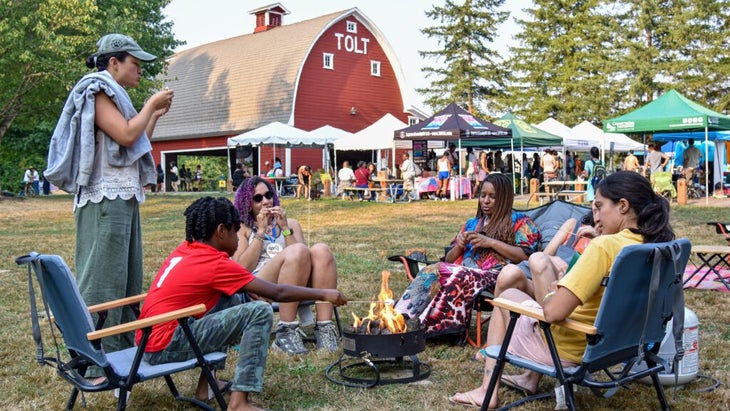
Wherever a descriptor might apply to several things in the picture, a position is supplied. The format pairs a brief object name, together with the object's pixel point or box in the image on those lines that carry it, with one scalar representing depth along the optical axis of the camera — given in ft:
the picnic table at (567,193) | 56.18
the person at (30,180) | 106.42
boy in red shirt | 11.04
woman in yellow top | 10.03
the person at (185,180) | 125.86
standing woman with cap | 11.77
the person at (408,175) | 68.28
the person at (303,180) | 72.53
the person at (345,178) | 73.00
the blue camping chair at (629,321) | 9.73
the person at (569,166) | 90.46
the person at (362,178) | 71.31
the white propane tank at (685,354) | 12.55
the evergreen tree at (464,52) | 133.39
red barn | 101.81
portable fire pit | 12.78
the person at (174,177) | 116.78
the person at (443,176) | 69.21
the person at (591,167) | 52.07
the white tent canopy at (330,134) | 78.84
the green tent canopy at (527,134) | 71.10
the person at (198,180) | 126.52
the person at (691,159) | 63.75
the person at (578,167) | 94.99
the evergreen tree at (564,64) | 123.75
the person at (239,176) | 78.85
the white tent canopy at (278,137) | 75.47
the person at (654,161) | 58.65
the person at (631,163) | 60.64
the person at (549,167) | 70.95
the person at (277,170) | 81.29
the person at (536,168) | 84.16
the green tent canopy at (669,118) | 52.26
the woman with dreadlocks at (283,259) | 15.30
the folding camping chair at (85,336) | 10.04
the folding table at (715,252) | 20.34
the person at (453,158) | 73.67
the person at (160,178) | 110.83
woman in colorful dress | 15.52
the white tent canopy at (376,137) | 72.95
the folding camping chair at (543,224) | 17.02
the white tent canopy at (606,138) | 81.92
